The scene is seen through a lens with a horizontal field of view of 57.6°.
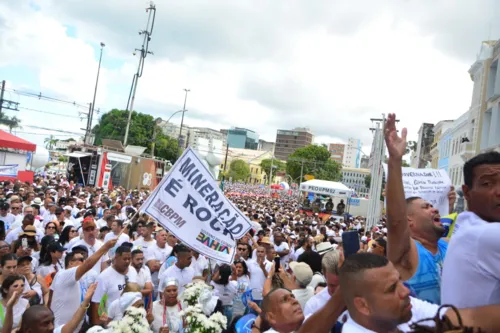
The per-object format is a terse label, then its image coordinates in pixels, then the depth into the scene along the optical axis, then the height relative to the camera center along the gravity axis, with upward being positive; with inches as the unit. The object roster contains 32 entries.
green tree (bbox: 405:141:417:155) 3138.5 +419.6
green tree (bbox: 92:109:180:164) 2628.0 +207.4
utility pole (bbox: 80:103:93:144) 1569.9 +114.4
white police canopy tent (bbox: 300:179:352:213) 1231.5 +15.8
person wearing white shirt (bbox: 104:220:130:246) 333.8 -49.2
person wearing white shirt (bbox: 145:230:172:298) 308.3 -54.4
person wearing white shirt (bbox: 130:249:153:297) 235.5 -55.0
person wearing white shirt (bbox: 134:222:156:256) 318.3 -50.7
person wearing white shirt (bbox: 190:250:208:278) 281.0 -55.1
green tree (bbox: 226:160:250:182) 3984.3 +102.7
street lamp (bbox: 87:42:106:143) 1592.4 +181.8
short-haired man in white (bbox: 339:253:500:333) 72.2 -15.6
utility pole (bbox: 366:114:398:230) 624.0 +26.7
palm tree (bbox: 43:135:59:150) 3828.2 +117.2
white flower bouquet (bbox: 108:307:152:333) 145.9 -50.9
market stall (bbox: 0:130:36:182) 705.0 -12.6
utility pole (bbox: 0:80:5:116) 1139.2 +139.5
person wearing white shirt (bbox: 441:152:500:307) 65.3 -4.6
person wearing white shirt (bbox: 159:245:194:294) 248.8 -52.4
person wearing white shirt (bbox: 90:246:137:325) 210.7 -55.3
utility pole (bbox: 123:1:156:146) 1380.4 +346.3
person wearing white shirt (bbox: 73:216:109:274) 272.8 -46.0
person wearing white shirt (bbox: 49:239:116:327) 193.6 -56.9
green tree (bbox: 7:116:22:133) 1635.7 +99.1
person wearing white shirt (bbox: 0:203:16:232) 368.5 -54.4
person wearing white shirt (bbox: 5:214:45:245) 311.3 -55.5
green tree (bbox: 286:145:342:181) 3346.5 +200.7
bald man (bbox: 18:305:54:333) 143.1 -52.3
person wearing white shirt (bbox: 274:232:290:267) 398.9 -52.7
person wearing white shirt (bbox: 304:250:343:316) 119.3 -21.7
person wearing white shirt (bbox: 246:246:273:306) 262.7 -53.3
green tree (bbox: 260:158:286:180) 4502.0 +217.1
